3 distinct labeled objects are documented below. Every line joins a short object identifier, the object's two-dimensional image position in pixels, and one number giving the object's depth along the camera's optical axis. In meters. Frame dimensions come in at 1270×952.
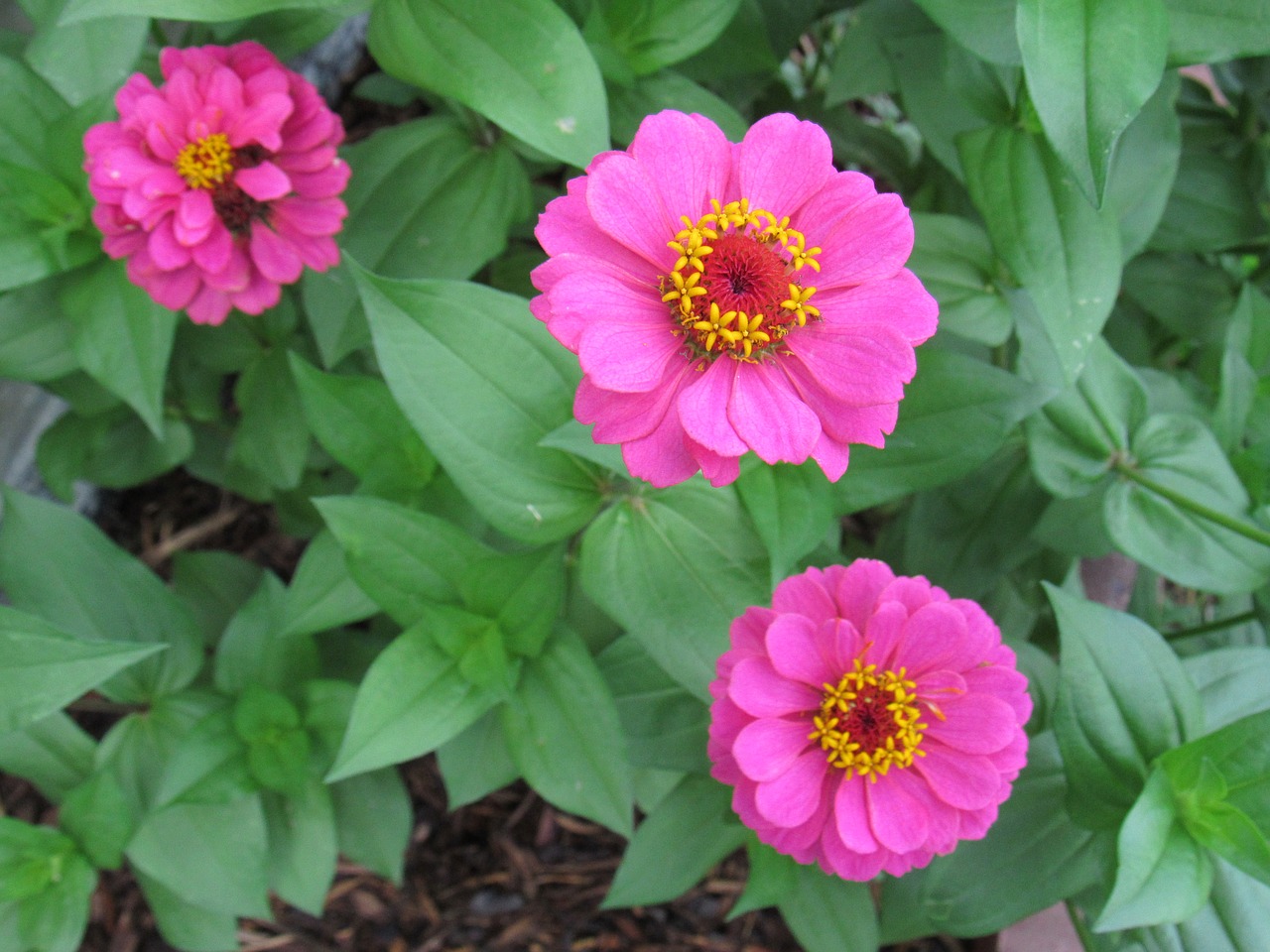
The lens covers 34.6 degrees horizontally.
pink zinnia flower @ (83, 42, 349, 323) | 0.44
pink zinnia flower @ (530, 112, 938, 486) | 0.36
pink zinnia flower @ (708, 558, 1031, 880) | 0.40
